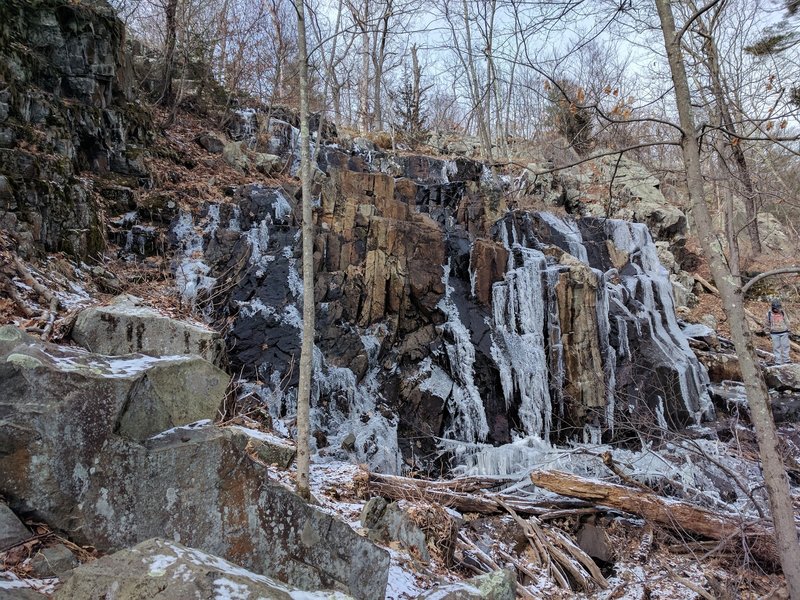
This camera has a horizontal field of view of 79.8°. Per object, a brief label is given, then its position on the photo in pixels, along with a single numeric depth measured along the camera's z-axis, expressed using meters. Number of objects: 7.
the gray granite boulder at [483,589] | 2.41
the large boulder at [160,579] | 1.76
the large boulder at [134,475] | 2.62
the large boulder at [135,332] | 5.10
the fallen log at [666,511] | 5.03
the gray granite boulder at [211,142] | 13.61
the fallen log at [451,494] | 5.68
